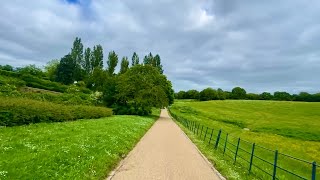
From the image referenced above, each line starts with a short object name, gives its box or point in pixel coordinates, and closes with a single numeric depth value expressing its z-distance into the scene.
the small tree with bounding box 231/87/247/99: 105.30
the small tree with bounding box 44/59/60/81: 67.29
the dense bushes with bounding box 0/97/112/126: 13.13
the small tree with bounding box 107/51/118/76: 64.85
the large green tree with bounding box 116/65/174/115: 40.02
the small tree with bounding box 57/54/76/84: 62.39
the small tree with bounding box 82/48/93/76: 64.71
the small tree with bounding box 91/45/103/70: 64.44
